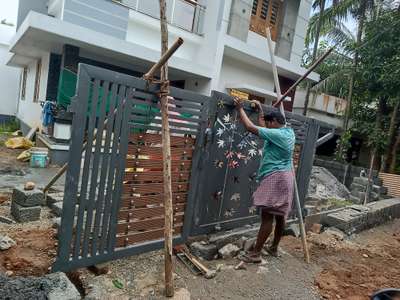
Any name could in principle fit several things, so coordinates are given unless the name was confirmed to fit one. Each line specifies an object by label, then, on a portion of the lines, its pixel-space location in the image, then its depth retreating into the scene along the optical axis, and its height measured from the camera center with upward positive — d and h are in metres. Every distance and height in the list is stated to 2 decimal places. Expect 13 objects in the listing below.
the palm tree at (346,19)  12.99 +5.54
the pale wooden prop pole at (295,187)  4.38 -0.57
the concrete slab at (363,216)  5.84 -1.20
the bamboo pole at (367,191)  8.25 -0.93
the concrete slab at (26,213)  4.02 -1.30
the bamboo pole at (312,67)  4.01 +0.93
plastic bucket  7.66 -1.17
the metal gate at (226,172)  3.83 -0.47
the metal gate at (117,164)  2.70 -0.41
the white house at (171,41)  8.30 +2.40
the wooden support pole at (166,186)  2.84 -0.52
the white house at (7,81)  16.78 +1.01
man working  3.70 -0.39
